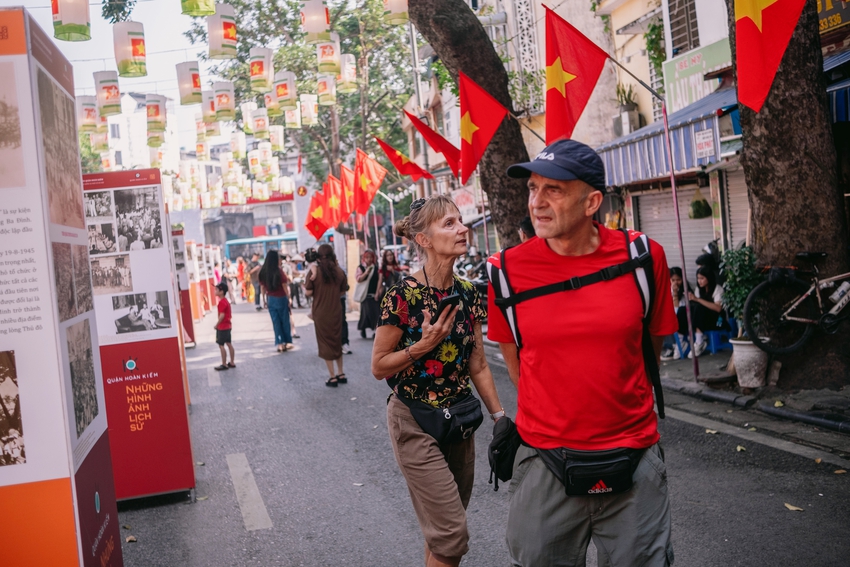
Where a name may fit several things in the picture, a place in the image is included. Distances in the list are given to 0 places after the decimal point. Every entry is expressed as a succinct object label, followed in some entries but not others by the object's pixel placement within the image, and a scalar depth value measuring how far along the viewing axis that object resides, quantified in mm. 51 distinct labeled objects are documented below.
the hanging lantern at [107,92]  14781
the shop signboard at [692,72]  13547
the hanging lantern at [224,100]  17391
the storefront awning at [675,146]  10438
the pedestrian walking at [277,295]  14953
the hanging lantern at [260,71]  15578
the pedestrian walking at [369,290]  16797
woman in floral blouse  3750
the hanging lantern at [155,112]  17734
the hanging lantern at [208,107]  18312
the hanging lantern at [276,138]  23734
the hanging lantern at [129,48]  12102
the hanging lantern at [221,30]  12633
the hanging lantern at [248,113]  21453
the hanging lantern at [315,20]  12896
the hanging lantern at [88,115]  17484
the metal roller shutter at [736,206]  13258
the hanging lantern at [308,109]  20531
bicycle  8125
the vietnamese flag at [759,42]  6055
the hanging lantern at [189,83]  15562
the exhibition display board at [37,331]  3080
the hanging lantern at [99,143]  18562
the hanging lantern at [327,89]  17484
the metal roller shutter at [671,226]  14867
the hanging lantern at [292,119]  19391
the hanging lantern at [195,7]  9484
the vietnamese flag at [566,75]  9141
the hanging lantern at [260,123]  21016
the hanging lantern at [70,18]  9470
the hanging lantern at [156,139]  18016
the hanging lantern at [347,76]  16297
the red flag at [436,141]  13594
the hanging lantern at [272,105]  17531
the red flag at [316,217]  24894
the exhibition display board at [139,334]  6141
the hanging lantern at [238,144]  25625
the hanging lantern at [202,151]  23709
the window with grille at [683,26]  14695
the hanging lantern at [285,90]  16938
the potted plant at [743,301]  8555
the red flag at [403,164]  16803
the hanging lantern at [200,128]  20984
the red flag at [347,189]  23500
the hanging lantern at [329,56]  14250
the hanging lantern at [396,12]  11102
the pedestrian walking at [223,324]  14230
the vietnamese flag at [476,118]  11055
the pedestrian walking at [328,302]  11742
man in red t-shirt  2744
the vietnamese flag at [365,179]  20533
